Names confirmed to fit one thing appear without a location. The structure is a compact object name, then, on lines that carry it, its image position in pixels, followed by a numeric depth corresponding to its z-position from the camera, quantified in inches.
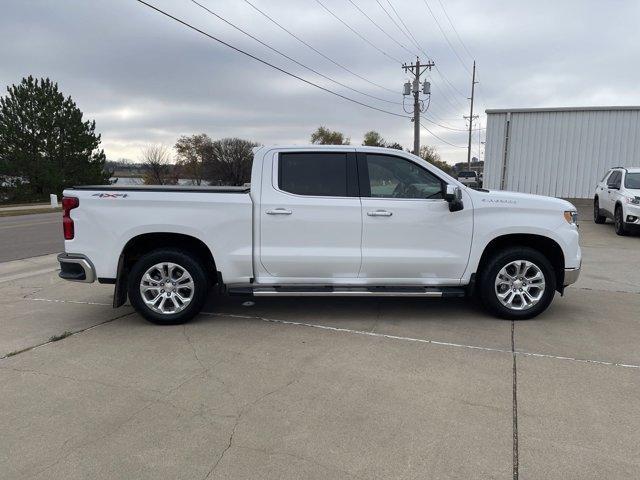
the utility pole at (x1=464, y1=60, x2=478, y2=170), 2326.9
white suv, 467.2
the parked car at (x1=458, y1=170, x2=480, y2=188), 1838.5
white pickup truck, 203.5
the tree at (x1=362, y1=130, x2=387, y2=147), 3358.8
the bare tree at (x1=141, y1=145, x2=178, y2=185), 2861.7
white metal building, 672.4
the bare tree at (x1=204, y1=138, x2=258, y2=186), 2850.4
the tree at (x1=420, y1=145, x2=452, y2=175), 3925.9
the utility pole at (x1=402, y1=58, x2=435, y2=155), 1371.8
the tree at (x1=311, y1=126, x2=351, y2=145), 3306.6
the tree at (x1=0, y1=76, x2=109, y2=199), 1606.8
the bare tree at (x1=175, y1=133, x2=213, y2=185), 3245.1
